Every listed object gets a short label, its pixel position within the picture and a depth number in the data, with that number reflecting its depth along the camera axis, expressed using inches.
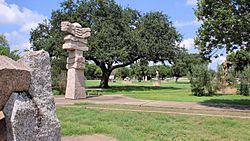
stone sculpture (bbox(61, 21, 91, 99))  521.0
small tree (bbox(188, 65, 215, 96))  692.0
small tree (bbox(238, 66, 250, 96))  732.9
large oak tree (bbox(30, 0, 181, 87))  839.2
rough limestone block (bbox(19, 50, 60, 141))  116.9
